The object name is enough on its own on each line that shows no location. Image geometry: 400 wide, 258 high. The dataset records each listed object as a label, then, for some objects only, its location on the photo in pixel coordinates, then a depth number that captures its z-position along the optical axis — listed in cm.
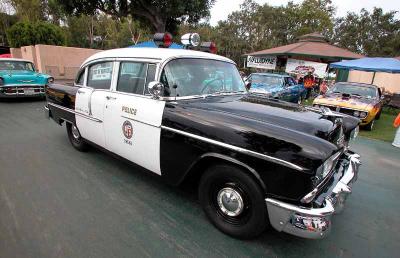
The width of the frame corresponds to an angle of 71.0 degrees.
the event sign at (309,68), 1767
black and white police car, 238
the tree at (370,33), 4206
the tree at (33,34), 2048
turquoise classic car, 947
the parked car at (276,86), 1055
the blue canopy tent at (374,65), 1140
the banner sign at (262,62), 1939
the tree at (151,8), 1603
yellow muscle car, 829
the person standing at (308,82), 1528
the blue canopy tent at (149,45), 990
